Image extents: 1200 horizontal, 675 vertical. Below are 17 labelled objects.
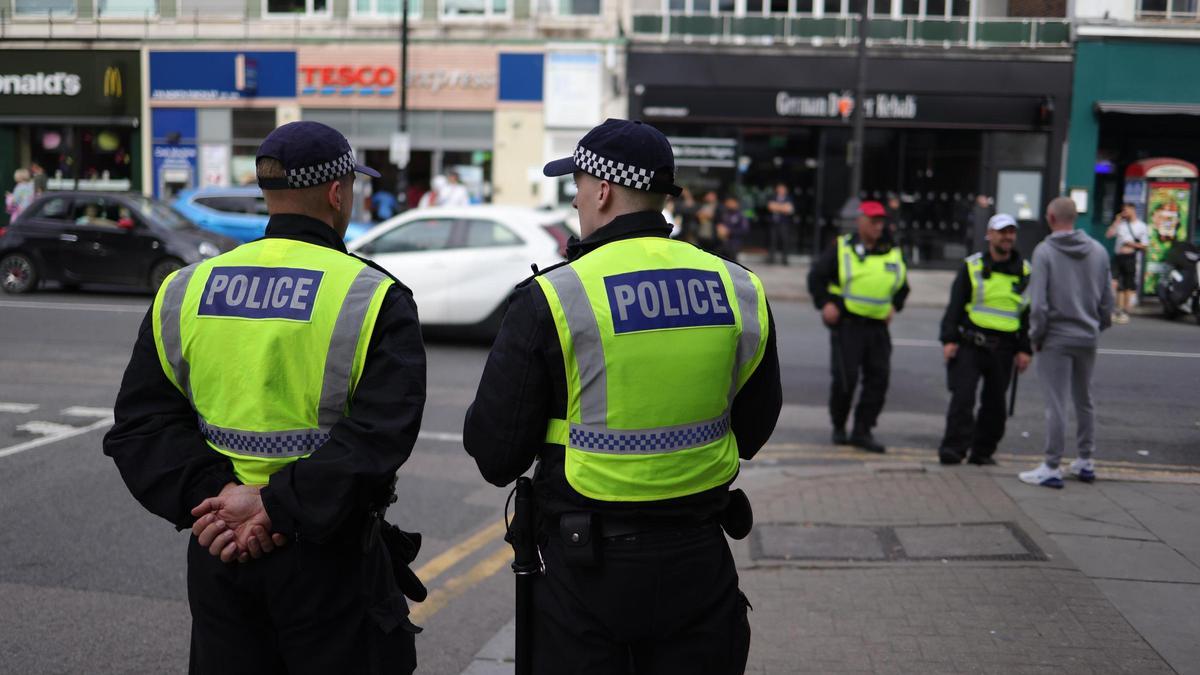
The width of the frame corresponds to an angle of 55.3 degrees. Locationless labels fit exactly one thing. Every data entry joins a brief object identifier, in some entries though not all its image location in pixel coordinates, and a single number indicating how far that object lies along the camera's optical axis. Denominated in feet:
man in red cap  28.37
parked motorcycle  47.52
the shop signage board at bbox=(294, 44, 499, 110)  88.17
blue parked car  63.67
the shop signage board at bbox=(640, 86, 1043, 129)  84.43
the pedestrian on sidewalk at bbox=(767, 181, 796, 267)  83.51
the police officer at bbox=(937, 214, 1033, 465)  26.30
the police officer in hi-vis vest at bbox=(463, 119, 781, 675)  9.26
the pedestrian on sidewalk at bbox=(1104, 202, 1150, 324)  57.36
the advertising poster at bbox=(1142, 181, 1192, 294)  63.16
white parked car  43.80
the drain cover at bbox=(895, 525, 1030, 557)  18.71
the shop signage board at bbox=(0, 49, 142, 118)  93.91
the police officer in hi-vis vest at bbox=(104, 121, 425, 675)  9.22
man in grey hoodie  24.17
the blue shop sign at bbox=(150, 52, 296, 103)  90.74
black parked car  56.29
